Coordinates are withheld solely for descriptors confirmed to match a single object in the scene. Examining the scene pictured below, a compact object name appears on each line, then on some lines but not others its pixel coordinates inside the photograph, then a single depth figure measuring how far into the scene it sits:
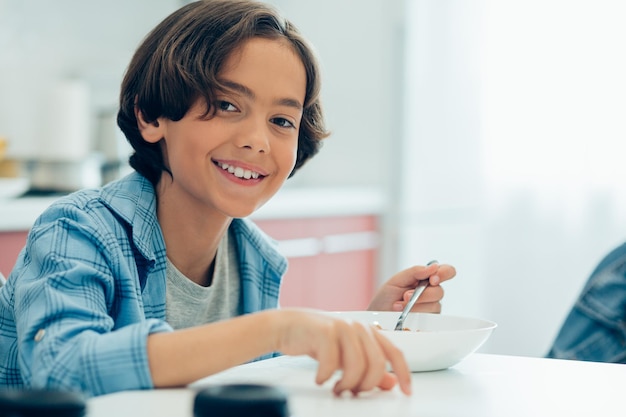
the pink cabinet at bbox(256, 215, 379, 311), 3.10
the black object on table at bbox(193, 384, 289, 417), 1.15
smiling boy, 1.32
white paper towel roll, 2.88
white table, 1.27
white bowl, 1.40
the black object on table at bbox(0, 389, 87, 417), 1.10
